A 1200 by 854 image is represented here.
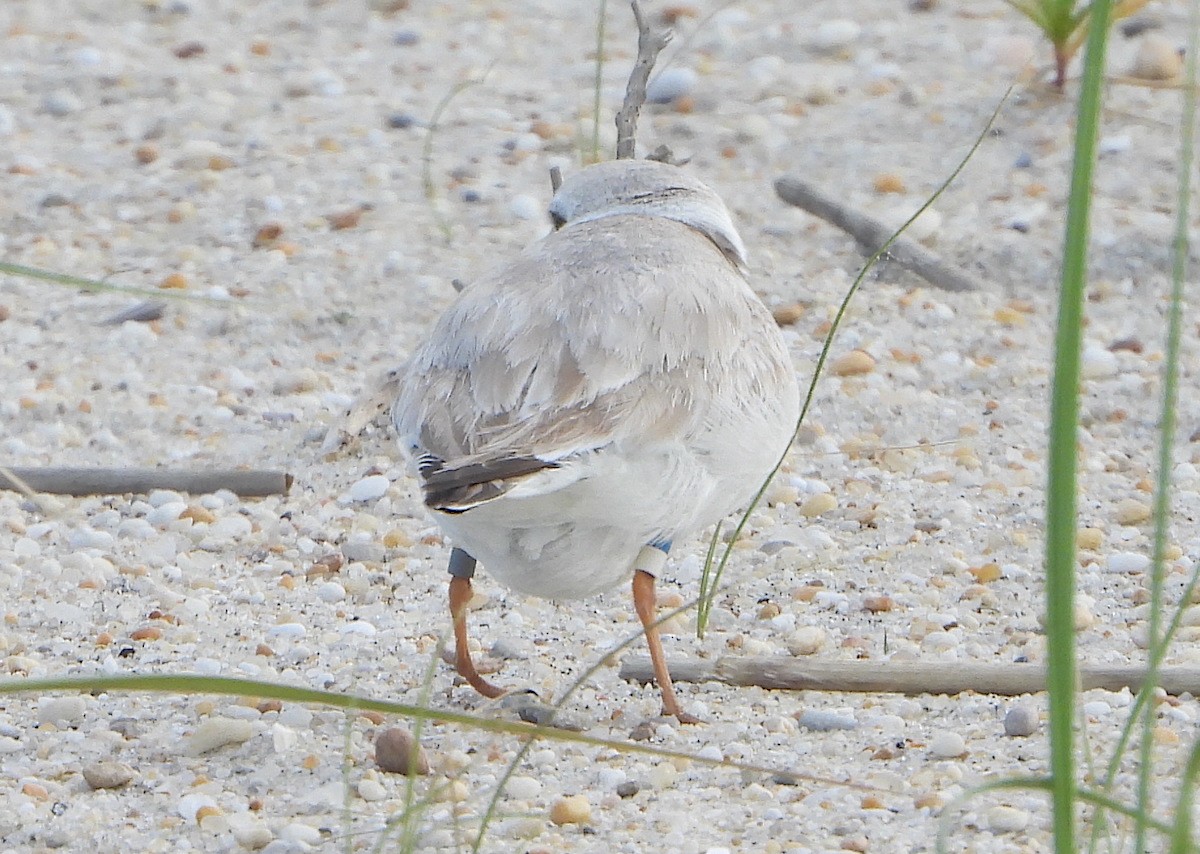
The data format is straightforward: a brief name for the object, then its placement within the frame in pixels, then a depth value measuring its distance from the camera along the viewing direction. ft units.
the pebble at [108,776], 19.61
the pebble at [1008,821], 17.88
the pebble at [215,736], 20.75
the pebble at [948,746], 19.92
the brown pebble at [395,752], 20.03
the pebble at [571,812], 18.92
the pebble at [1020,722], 20.29
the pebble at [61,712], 21.43
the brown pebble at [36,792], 19.19
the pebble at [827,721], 21.11
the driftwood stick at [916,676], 20.97
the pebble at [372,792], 19.56
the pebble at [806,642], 23.54
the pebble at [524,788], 19.71
